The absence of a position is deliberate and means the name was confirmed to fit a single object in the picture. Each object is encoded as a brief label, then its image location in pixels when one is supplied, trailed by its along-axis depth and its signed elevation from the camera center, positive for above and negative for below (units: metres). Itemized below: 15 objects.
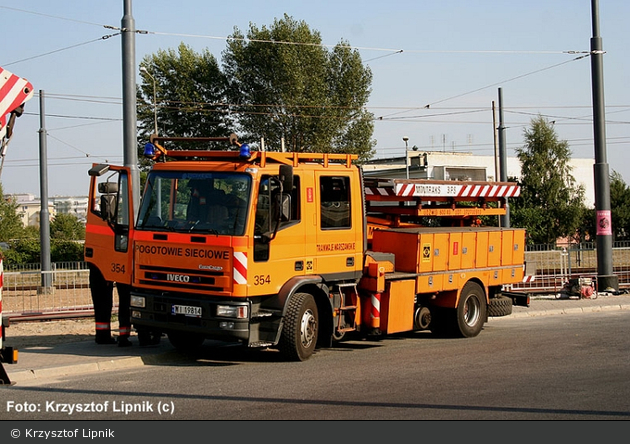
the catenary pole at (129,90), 13.60 +2.65
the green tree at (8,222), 54.25 +1.44
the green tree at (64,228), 62.58 +1.08
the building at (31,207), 168.52 +8.28
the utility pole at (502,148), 29.14 +3.26
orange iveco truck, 10.62 -0.19
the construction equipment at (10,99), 8.81 +1.63
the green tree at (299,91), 45.06 +8.77
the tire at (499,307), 15.31 -1.44
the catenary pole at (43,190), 26.22 +1.81
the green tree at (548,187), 41.31 +2.52
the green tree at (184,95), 47.84 +9.06
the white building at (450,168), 58.88 +5.81
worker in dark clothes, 12.40 -1.01
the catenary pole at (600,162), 21.11 +1.92
